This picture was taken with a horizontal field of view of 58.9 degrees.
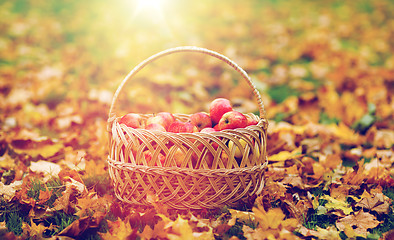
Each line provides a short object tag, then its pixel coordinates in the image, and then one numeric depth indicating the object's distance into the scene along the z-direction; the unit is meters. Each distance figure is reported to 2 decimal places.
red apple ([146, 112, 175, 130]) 1.93
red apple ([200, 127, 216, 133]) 1.81
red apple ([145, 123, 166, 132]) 1.82
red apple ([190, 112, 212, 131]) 1.98
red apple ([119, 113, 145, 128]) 1.88
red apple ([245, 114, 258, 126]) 1.89
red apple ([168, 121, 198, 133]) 1.81
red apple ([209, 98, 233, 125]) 1.99
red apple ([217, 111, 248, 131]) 1.81
